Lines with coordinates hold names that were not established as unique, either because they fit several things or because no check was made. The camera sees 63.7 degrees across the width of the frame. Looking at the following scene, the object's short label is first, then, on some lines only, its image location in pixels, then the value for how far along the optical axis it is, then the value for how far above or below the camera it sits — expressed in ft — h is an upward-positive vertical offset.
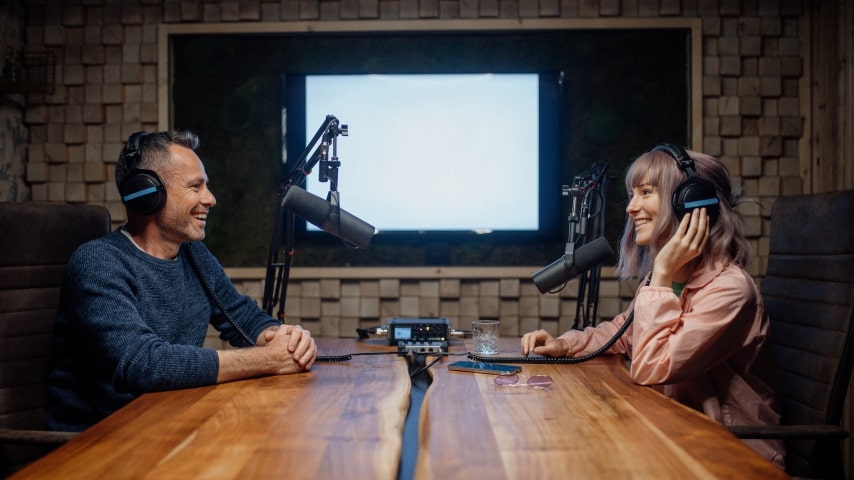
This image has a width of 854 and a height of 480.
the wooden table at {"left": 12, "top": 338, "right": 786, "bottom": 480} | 3.08 -1.02
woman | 5.01 -0.46
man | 4.95 -0.60
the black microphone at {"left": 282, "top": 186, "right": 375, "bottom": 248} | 5.88 +0.24
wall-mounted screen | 10.91 +1.50
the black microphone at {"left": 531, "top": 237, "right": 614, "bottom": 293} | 6.03 -0.20
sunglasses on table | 4.90 -1.00
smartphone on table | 5.43 -1.01
